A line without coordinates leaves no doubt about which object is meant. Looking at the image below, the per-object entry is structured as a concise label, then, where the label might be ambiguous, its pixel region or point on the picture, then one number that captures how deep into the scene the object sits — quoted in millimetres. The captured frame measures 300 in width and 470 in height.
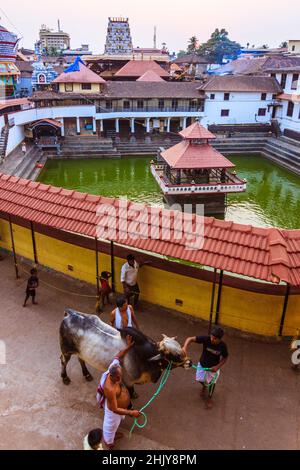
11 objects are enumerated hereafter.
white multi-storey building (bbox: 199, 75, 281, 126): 36250
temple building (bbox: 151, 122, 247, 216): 18453
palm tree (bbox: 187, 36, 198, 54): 76750
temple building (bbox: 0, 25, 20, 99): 27484
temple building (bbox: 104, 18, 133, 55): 56125
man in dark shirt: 4852
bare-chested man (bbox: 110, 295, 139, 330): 5488
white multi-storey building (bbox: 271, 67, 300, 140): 33094
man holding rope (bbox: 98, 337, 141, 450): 4219
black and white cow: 4680
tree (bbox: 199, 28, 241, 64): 85750
